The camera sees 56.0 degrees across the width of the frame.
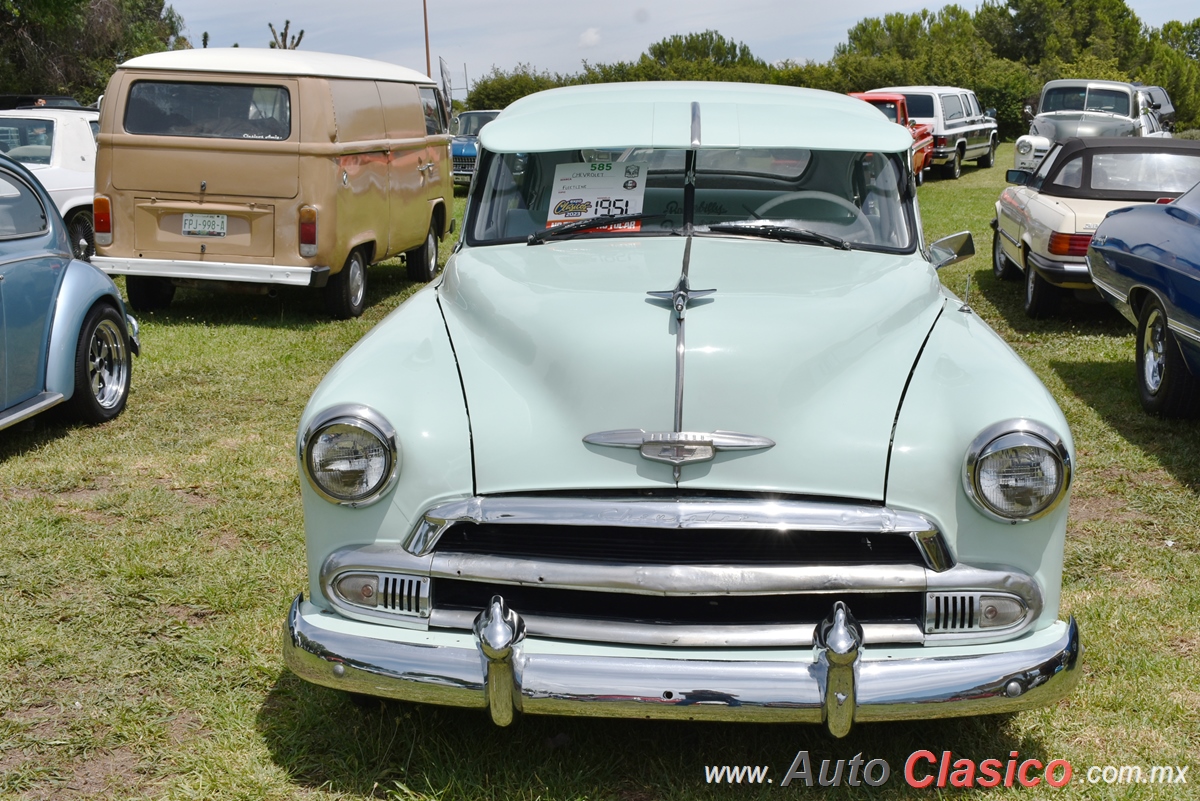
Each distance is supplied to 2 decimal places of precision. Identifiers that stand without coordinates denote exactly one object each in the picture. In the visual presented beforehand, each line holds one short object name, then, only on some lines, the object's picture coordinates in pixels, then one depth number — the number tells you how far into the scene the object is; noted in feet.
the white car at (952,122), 73.31
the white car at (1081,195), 28.08
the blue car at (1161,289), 19.17
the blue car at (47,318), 18.34
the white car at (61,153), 36.42
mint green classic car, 8.68
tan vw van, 28.84
